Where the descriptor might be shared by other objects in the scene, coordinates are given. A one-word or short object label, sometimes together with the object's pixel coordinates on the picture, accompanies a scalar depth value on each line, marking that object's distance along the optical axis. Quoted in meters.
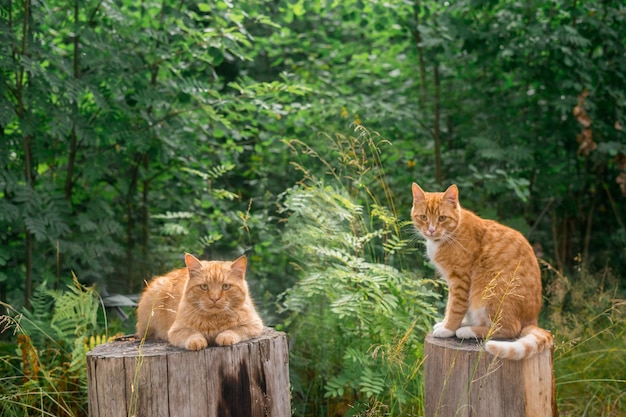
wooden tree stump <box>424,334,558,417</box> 3.38
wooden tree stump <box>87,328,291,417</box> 3.08
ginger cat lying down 3.26
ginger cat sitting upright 3.49
